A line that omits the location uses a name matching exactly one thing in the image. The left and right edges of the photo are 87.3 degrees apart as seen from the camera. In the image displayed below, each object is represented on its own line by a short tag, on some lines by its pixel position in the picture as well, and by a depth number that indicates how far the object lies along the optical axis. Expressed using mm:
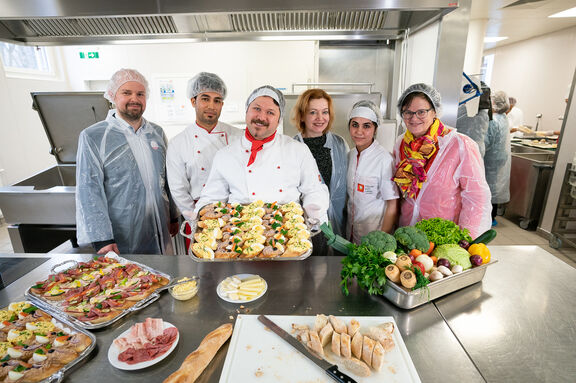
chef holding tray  2115
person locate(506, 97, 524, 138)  7508
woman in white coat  2416
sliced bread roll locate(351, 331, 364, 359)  1064
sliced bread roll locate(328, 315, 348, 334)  1144
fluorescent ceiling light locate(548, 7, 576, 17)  5328
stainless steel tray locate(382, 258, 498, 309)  1298
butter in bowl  1367
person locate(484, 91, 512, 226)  4480
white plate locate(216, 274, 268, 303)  1354
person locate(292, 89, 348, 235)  2578
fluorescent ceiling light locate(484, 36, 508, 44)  7934
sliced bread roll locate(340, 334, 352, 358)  1055
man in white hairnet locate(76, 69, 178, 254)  2209
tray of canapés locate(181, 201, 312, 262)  1537
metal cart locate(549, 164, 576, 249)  3918
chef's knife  979
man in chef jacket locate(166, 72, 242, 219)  2520
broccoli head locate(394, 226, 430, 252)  1462
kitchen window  5078
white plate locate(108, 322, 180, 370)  1033
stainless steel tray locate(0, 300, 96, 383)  986
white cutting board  1010
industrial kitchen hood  1926
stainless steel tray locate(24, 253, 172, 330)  1201
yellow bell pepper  1455
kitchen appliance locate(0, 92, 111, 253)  2705
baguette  991
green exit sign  5459
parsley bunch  1327
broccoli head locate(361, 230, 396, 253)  1417
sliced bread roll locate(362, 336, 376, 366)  1037
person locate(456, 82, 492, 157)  4082
